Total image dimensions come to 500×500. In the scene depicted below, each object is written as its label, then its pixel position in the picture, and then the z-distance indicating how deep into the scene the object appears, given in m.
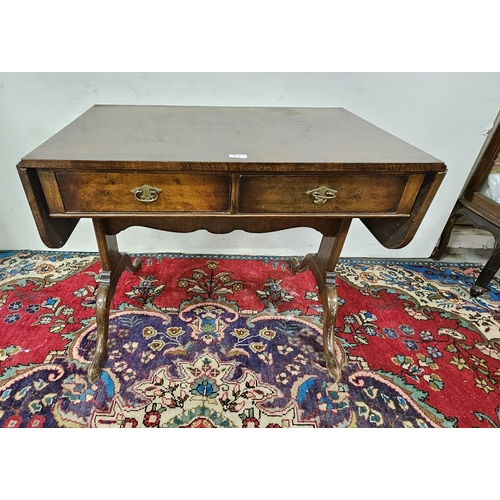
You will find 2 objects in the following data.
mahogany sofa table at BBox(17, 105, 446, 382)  0.82
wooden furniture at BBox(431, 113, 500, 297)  1.66
